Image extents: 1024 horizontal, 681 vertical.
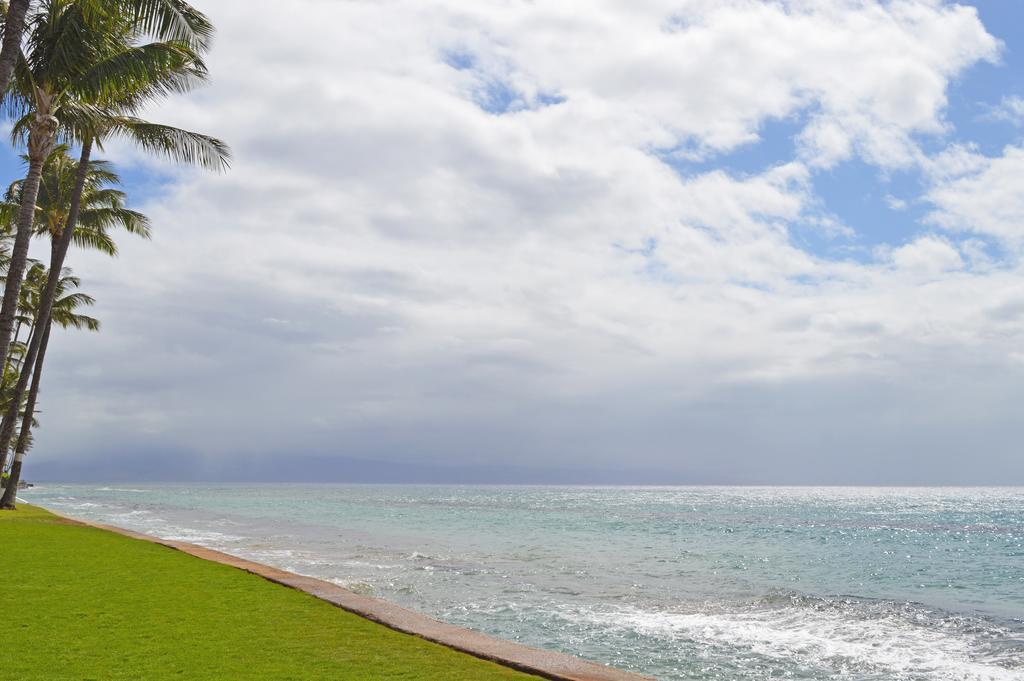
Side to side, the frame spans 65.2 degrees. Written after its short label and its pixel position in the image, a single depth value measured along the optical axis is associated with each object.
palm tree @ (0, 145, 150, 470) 26.94
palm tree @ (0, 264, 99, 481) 27.91
